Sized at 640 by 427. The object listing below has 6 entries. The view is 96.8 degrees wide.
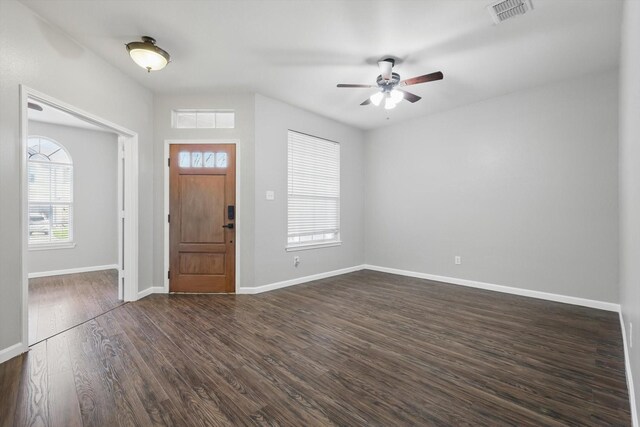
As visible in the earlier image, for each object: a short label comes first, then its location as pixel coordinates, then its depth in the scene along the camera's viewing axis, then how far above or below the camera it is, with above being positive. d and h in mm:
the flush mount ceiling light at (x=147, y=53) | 2818 +1611
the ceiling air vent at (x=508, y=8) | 2367 +1747
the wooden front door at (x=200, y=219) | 4211 -90
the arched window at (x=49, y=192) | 5336 +398
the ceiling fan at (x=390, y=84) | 3125 +1487
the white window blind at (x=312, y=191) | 4840 +409
